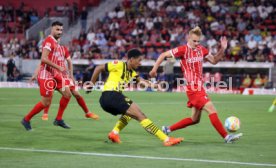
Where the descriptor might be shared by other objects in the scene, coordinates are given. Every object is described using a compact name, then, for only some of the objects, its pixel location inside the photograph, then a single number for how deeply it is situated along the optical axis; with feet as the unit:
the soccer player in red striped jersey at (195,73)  41.09
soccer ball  43.16
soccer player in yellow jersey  38.68
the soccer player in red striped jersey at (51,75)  47.50
